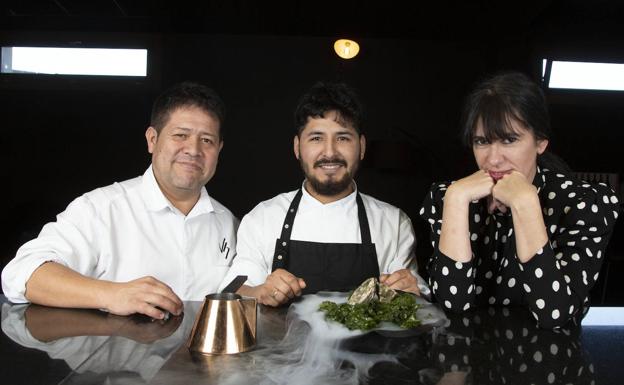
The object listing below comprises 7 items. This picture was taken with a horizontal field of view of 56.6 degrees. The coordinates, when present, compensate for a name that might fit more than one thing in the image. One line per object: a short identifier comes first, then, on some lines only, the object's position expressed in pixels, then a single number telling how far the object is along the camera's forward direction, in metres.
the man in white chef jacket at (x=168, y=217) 1.38
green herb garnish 0.87
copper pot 0.75
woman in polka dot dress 1.02
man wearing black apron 1.44
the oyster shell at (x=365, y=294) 0.95
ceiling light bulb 2.30
